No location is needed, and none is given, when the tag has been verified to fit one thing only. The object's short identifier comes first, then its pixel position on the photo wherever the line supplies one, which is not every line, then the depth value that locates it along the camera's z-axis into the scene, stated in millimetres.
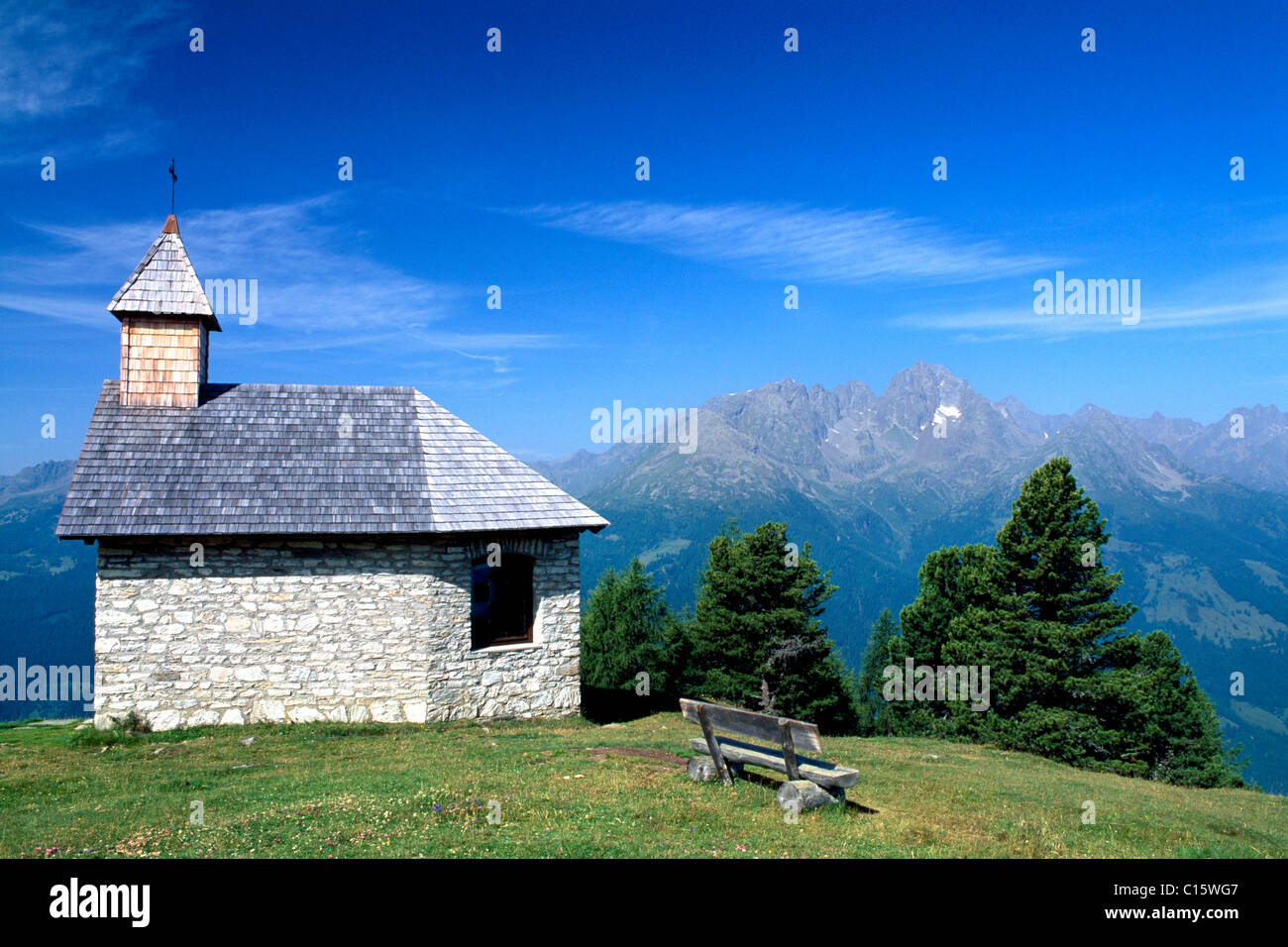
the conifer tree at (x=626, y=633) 44625
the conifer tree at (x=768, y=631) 36656
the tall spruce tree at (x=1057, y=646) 26281
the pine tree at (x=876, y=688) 52438
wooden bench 9500
